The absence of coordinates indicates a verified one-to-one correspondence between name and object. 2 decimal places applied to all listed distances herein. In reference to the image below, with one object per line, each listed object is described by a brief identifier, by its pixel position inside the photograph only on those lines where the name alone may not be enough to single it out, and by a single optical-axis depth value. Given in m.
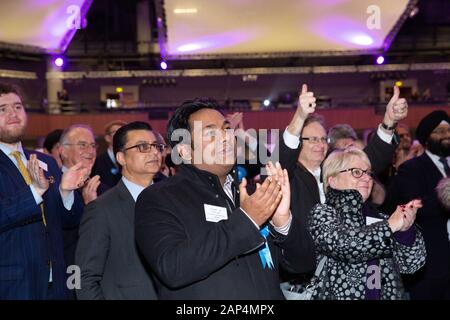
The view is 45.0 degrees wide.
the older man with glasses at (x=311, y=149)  2.76
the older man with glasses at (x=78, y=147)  4.06
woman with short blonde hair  2.50
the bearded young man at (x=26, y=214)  2.50
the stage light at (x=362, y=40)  16.22
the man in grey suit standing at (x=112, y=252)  2.49
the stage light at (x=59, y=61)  15.88
